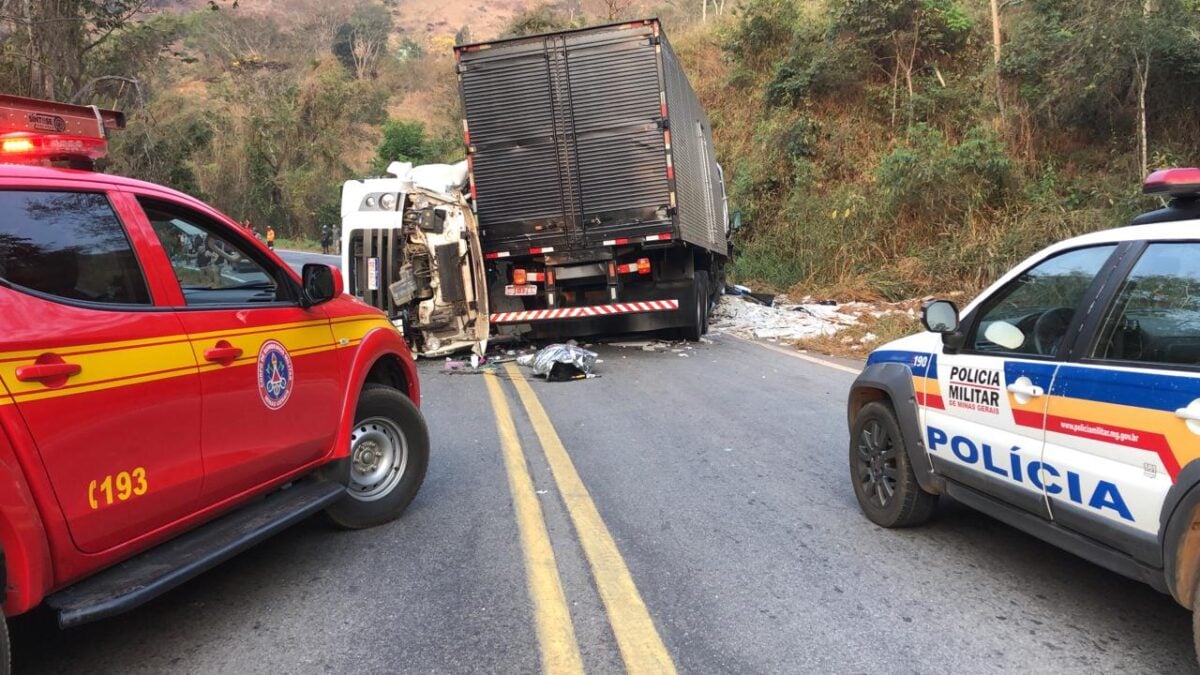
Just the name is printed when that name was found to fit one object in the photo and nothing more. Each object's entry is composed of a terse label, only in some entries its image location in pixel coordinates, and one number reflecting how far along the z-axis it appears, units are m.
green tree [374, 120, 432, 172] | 44.78
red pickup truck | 2.59
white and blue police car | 2.63
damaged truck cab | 10.61
